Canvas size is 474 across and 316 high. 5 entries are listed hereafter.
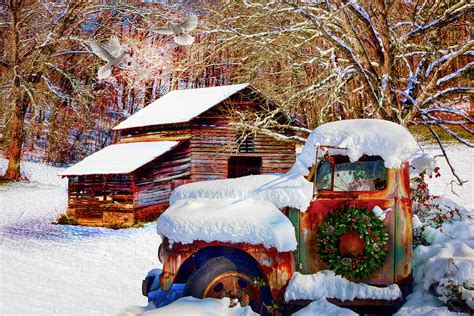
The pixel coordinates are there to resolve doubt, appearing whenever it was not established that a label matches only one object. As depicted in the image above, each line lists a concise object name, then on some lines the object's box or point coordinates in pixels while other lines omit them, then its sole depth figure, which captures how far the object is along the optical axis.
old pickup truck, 5.49
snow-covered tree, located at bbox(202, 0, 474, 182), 11.00
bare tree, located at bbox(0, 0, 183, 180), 29.12
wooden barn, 20.33
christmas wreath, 5.48
